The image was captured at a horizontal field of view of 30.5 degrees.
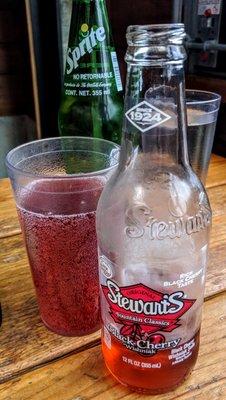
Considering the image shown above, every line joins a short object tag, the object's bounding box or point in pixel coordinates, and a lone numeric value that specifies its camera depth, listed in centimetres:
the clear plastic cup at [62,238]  37
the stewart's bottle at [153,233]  31
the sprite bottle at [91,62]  52
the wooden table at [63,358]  34
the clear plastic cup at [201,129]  59
